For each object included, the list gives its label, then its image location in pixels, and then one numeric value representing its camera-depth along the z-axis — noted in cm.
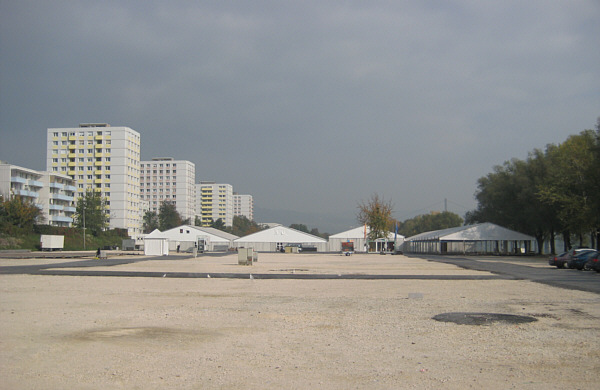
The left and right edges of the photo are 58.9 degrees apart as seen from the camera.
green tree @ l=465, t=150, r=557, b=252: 7250
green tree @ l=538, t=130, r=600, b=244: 5769
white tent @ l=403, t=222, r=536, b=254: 7694
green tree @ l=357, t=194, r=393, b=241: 9762
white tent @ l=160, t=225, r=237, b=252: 10631
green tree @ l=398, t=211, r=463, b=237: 16125
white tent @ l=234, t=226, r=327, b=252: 10819
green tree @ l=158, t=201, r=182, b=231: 15125
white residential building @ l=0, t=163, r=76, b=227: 9806
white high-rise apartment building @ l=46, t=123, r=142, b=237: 13425
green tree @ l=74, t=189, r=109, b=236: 10675
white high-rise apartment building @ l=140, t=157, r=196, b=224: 19238
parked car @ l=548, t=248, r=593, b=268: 3991
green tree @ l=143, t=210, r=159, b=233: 14850
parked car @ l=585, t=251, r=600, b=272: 3522
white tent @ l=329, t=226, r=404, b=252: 11175
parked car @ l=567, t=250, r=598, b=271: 3850
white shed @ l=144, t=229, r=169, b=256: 6669
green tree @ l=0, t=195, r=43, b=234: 8344
